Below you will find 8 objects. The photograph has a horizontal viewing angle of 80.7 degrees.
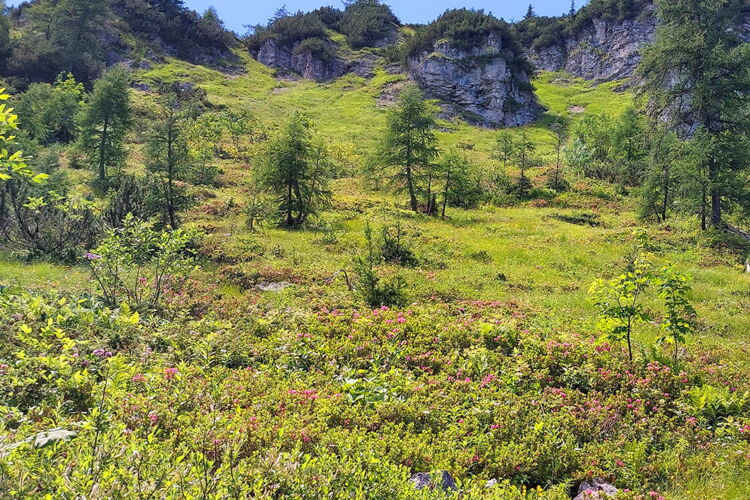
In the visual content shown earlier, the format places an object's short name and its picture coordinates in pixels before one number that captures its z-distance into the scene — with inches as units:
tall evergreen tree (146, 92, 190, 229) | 772.6
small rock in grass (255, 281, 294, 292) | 483.3
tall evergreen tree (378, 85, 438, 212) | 1232.2
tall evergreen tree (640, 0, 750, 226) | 852.6
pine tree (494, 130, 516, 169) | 1685.9
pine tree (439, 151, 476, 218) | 1164.5
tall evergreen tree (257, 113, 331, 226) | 941.8
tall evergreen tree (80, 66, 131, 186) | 1300.4
